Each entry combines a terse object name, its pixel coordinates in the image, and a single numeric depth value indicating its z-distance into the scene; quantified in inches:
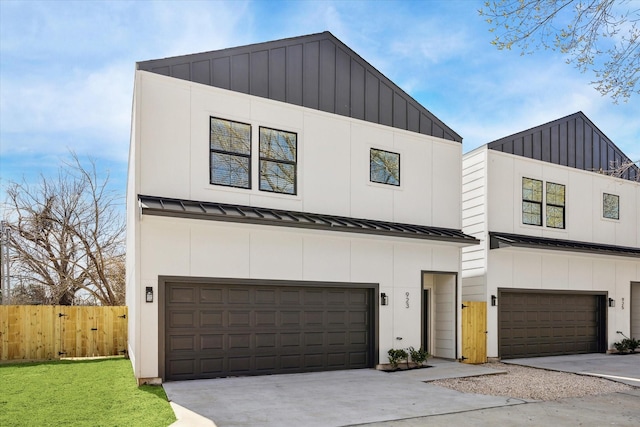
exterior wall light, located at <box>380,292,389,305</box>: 464.1
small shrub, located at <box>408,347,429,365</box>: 465.1
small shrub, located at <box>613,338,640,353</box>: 629.9
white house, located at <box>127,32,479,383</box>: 375.6
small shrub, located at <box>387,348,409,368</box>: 455.2
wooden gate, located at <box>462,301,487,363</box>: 521.3
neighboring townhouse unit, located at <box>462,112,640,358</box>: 561.3
